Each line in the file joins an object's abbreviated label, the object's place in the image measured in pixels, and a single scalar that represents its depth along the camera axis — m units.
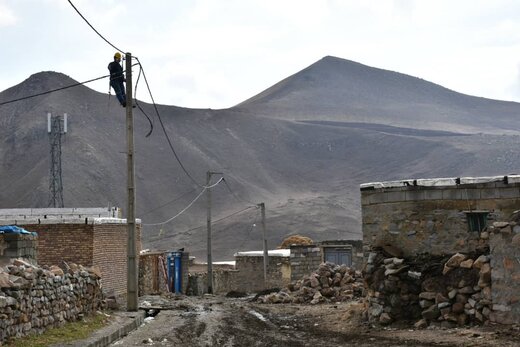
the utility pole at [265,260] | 44.31
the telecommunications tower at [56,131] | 79.88
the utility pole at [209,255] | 42.59
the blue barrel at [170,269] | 44.03
